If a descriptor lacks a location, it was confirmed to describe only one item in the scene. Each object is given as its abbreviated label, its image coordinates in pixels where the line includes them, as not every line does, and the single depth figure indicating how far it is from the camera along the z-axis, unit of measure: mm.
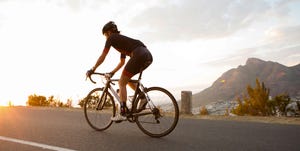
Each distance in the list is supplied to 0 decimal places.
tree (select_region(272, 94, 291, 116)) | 30258
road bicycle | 5762
